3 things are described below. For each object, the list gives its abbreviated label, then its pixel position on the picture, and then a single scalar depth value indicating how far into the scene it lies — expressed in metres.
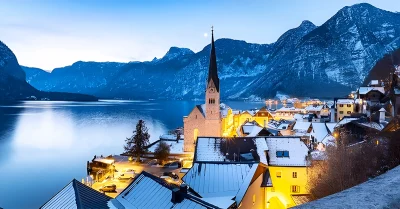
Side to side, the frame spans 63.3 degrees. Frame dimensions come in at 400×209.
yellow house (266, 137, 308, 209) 23.00
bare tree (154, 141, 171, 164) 44.38
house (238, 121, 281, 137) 38.59
